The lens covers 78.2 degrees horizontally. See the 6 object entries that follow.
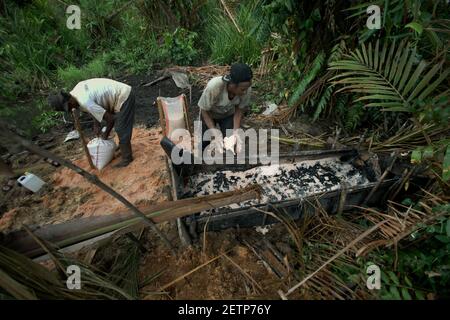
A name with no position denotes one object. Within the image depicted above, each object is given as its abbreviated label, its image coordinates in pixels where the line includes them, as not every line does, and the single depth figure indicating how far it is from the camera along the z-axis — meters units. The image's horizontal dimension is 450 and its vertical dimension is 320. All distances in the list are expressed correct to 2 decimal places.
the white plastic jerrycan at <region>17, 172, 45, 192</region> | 3.58
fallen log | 1.73
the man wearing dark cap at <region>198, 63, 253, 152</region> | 2.88
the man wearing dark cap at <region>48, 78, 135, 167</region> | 3.25
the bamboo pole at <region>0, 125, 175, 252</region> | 1.17
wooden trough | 2.51
